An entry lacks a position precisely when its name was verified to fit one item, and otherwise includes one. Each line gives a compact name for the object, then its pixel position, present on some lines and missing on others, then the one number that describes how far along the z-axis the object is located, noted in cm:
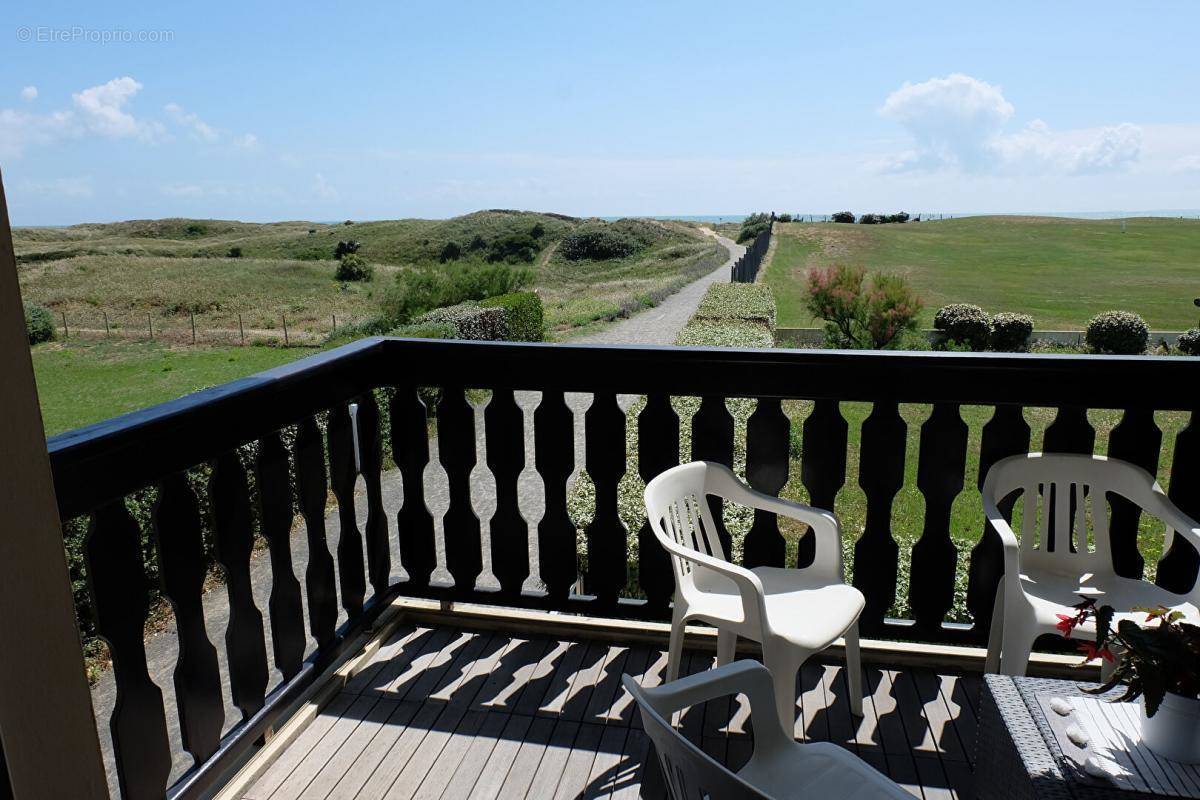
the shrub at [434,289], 2912
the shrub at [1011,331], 2183
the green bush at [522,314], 1758
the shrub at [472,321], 1590
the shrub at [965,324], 2236
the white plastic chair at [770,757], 120
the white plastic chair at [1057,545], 201
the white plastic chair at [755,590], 189
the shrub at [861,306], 2095
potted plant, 126
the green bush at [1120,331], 1955
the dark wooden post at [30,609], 76
